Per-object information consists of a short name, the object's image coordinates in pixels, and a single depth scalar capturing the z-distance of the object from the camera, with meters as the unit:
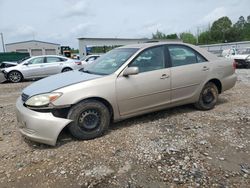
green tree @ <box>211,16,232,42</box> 49.17
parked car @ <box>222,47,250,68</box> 11.50
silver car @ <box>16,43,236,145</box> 2.83
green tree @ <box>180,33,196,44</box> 59.84
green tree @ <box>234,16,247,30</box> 62.28
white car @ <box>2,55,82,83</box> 9.88
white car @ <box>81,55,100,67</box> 13.04
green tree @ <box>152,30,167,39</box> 60.21
